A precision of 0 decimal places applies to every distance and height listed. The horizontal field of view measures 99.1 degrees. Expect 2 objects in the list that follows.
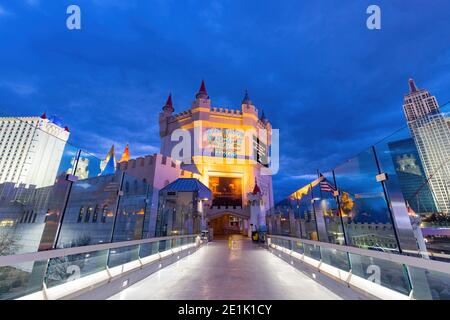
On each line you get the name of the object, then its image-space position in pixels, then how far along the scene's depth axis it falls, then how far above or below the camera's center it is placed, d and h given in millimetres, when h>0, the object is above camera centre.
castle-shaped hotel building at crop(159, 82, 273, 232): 32312 +12253
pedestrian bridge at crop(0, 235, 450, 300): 3006 -1174
